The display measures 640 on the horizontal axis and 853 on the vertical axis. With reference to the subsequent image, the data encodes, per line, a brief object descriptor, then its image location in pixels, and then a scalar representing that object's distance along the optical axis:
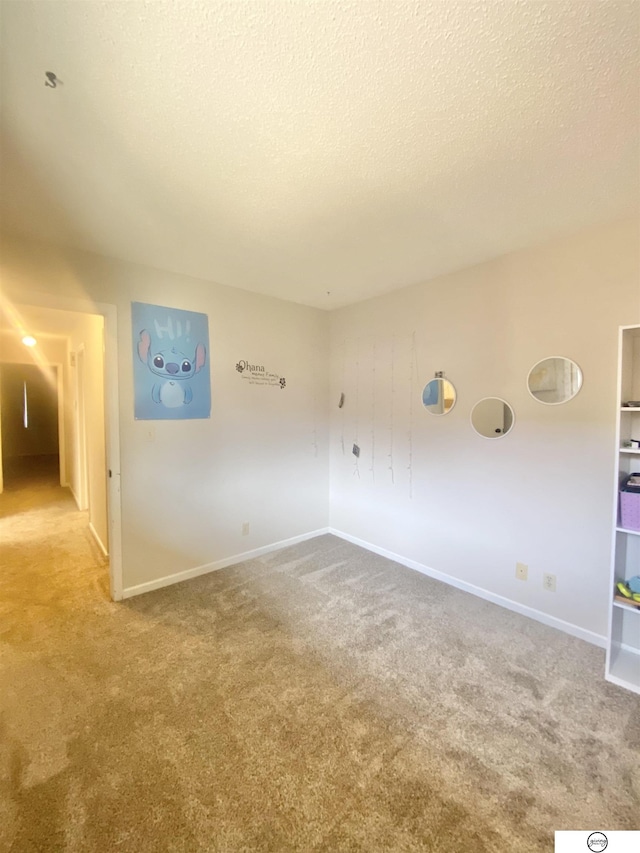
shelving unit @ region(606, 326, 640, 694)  1.83
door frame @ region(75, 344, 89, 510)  4.37
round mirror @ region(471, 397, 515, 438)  2.53
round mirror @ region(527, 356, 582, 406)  2.22
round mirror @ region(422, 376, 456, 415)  2.85
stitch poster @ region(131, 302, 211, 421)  2.67
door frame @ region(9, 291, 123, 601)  2.50
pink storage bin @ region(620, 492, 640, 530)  1.79
